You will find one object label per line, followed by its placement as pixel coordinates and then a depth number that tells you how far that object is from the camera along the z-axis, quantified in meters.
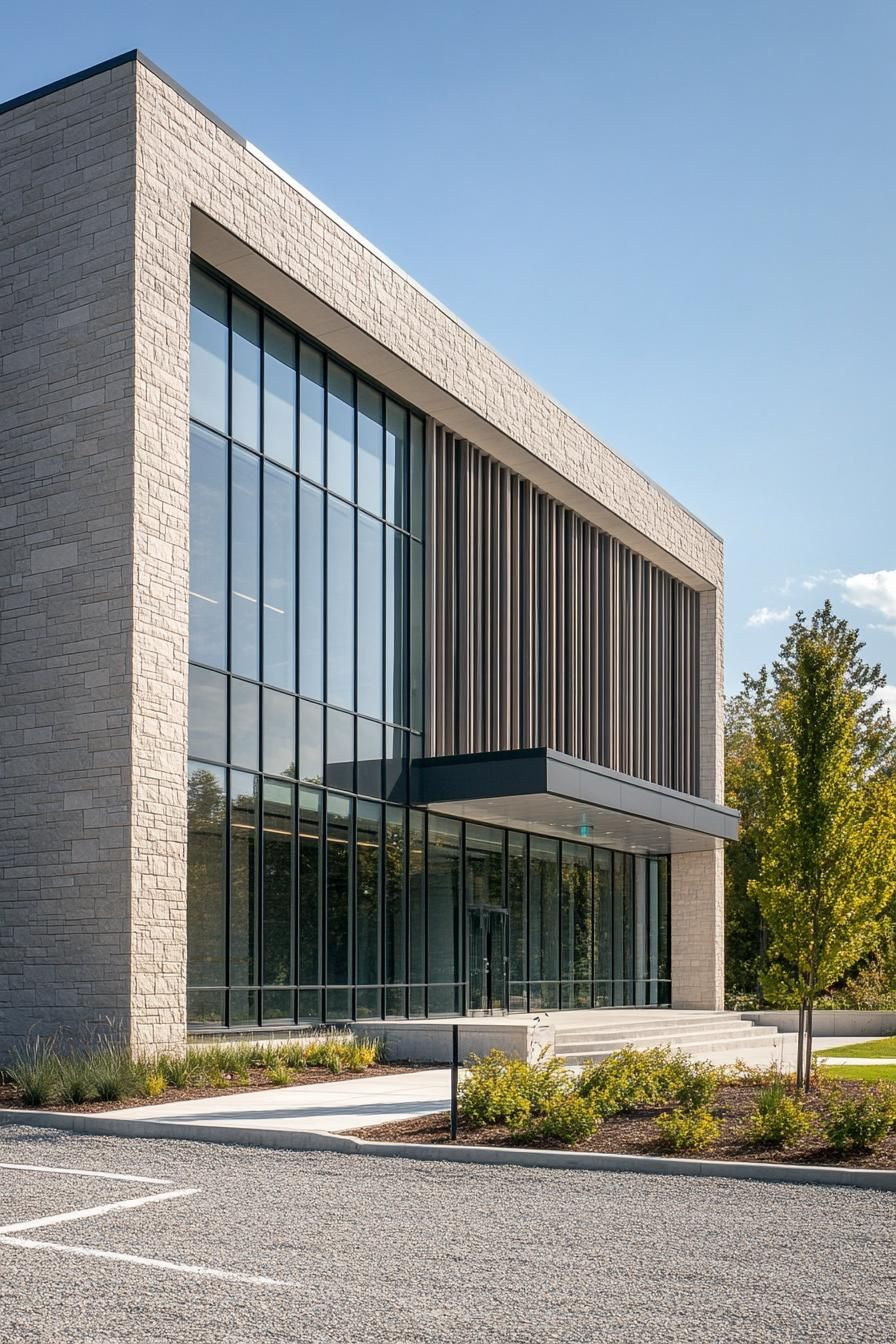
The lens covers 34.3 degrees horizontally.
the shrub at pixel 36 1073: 15.94
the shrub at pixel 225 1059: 18.12
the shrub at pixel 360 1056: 20.45
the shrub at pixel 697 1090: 14.39
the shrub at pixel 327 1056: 20.09
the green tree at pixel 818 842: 17.67
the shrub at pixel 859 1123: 11.92
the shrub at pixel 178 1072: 17.50
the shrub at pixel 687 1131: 12.12
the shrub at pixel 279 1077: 18.31
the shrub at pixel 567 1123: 12.64
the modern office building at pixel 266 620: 19.06
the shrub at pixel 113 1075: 16.16
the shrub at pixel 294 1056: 20.30
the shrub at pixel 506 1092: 13.52
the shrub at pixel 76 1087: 15.99
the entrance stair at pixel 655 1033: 24.27
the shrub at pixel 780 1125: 12.23
